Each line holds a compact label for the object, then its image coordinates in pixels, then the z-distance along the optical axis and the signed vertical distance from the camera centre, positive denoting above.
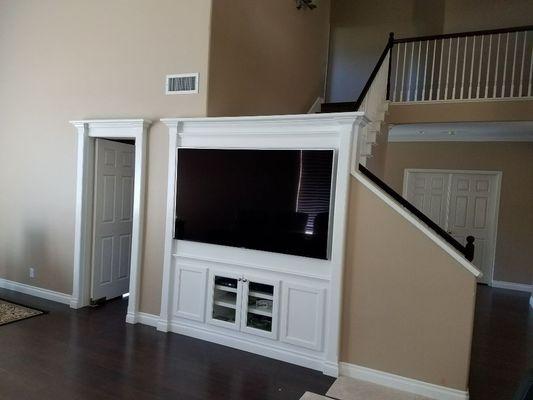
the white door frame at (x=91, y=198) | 4.17 -0.24
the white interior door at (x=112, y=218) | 4.71 -0.51
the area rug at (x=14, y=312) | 4.18 -1.57
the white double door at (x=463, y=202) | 6.80 -0.08
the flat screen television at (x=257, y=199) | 3.36 -0.12
